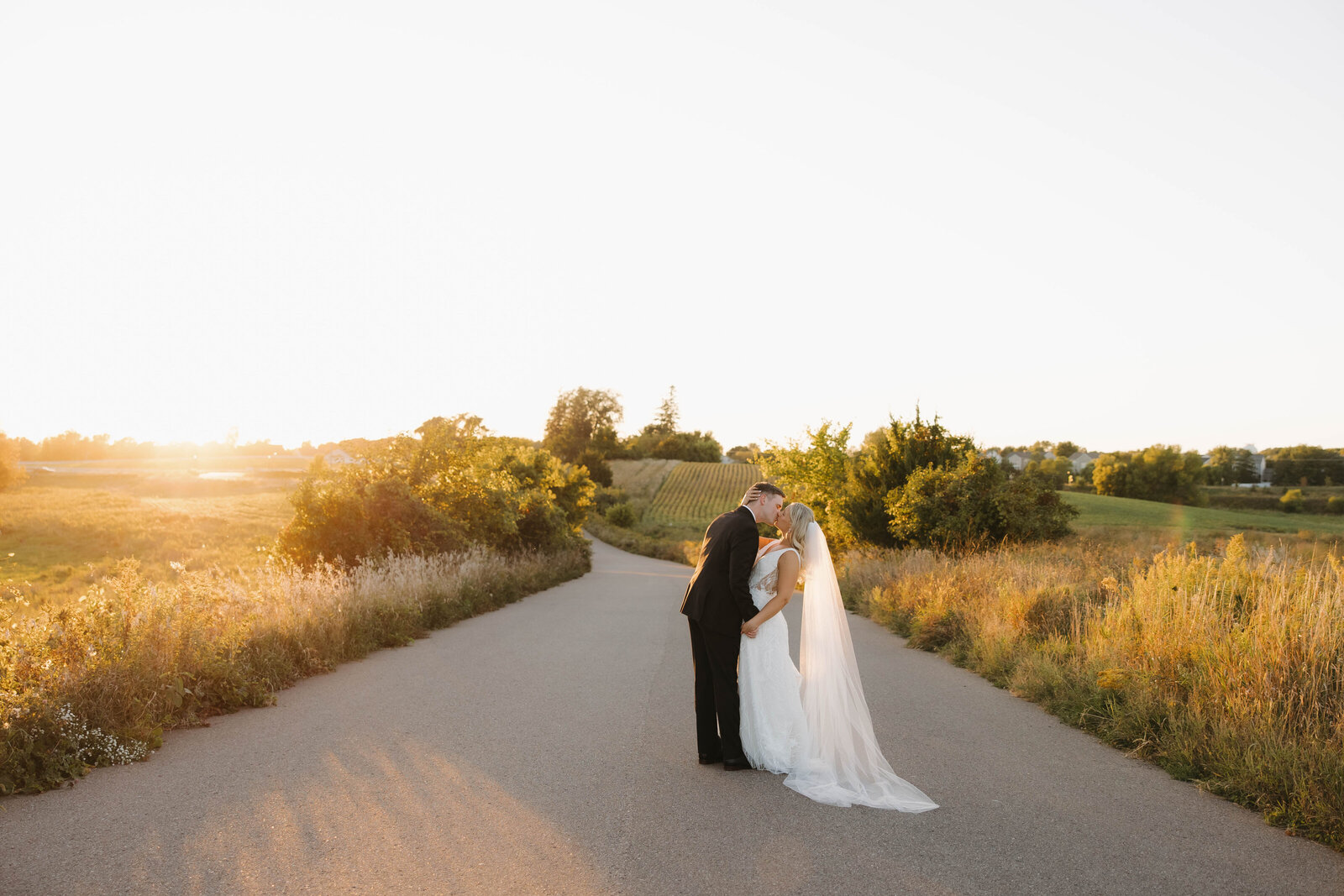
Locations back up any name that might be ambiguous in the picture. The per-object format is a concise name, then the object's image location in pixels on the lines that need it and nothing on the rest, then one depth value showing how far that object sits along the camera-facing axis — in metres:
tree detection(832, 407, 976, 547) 22.69
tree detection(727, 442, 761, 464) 128.90
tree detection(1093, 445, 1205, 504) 75.00
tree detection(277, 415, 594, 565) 14.87
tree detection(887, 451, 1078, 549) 19.44
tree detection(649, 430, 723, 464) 121.44
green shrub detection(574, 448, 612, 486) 81.94
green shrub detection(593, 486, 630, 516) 70.75
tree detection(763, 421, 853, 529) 28.77
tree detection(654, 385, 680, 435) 138.38
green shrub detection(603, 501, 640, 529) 62.72
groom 5.55
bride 5.33
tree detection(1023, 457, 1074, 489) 86.57
